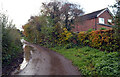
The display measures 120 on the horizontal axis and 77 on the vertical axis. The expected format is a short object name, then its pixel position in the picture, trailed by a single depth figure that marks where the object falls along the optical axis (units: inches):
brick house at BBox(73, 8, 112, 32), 641.0
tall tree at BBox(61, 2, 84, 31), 495.4
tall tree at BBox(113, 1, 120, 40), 129.7
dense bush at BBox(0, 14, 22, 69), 188.5
